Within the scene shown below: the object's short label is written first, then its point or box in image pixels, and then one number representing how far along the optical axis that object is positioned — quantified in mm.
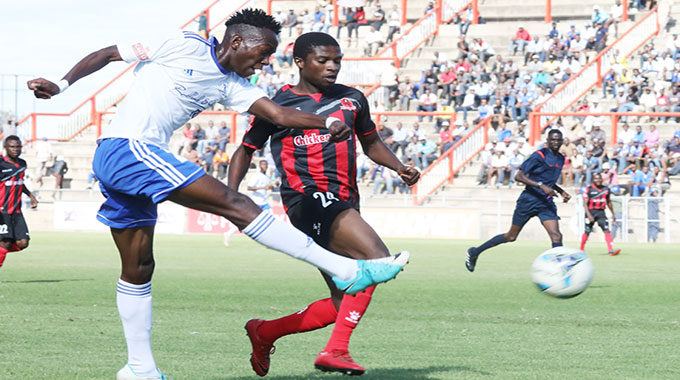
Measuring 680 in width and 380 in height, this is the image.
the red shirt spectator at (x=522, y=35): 40281
